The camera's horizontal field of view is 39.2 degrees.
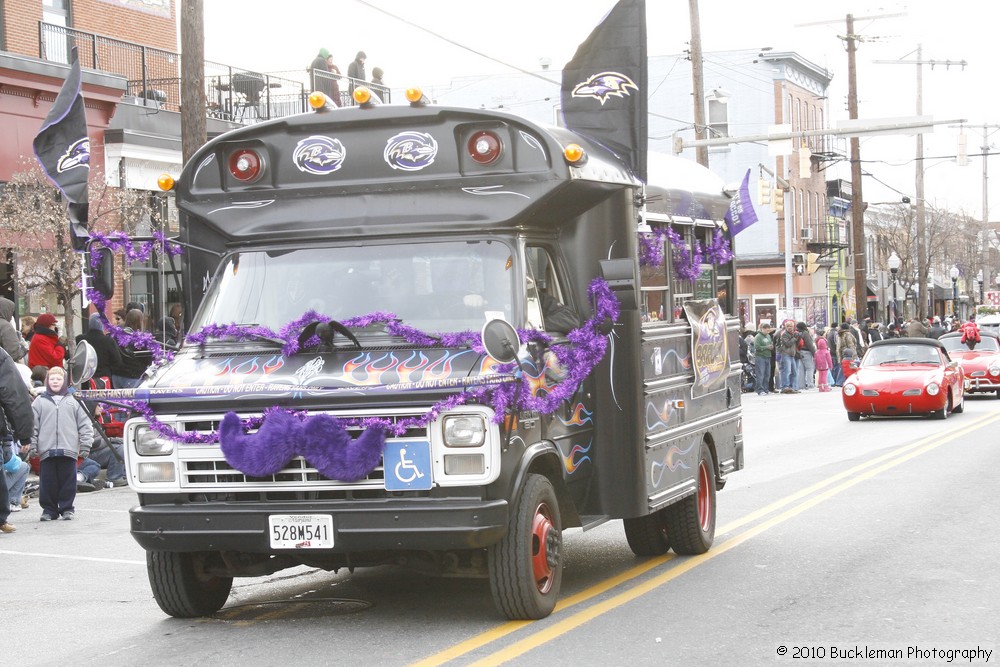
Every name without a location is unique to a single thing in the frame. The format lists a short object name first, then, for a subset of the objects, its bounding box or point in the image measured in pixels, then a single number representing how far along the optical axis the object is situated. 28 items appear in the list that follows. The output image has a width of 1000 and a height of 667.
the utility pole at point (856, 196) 41.47
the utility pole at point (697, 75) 32.85
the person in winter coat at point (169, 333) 9.08
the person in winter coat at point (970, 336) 29.91
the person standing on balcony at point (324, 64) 20.78
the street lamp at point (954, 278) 66.26
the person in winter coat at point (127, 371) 16.38
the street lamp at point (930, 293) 82.81
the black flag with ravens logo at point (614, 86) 8.88
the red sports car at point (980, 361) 29.41
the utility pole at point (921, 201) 56.56
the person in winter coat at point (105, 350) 16.22
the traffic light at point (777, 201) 40.31
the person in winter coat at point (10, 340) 16.19
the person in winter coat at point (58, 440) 13.18
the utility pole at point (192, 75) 16.31
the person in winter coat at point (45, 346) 16.27
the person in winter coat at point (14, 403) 11.54
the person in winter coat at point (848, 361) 34.42
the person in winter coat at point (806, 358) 34.91
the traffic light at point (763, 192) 39.75
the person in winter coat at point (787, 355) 34.06
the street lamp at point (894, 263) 49.66
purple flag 11.55
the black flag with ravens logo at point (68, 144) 15.30
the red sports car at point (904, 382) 23.81
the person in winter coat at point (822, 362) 36.03
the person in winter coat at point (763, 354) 33.81
